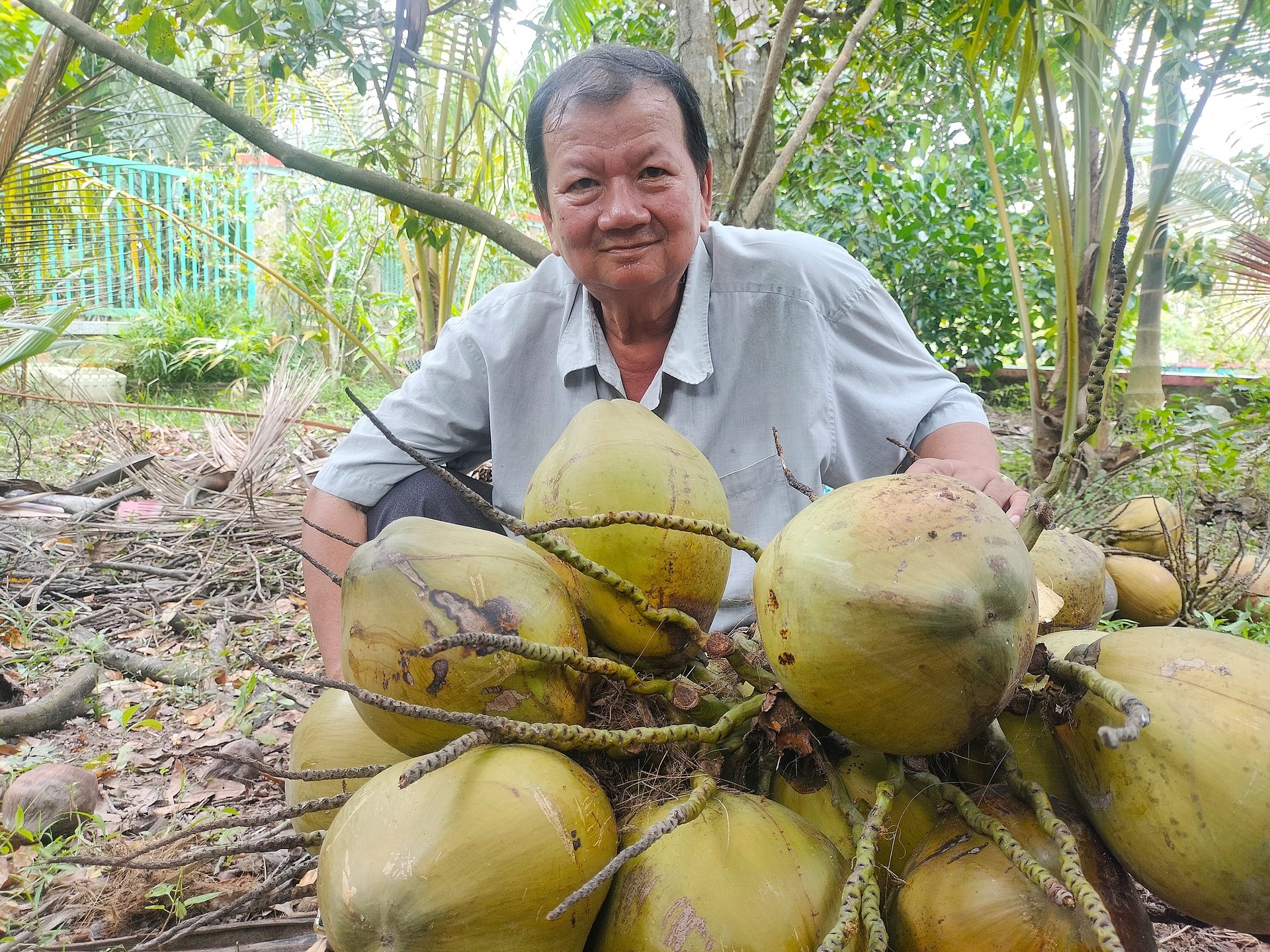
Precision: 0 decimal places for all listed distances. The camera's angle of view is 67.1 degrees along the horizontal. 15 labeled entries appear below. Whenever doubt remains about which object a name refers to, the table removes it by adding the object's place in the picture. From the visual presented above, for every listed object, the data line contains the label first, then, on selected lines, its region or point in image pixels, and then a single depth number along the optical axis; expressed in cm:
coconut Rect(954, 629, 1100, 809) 96
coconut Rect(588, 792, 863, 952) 84
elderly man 199
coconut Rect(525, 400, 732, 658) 110
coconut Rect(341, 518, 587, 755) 95
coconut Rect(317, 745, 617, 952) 82
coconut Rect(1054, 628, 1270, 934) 79
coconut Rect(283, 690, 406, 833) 113
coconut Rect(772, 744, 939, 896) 96
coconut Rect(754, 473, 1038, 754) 81
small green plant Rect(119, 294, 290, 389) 1025
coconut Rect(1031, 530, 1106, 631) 208
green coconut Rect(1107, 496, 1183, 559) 338
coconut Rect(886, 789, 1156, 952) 82
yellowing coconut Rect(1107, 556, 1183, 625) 314
